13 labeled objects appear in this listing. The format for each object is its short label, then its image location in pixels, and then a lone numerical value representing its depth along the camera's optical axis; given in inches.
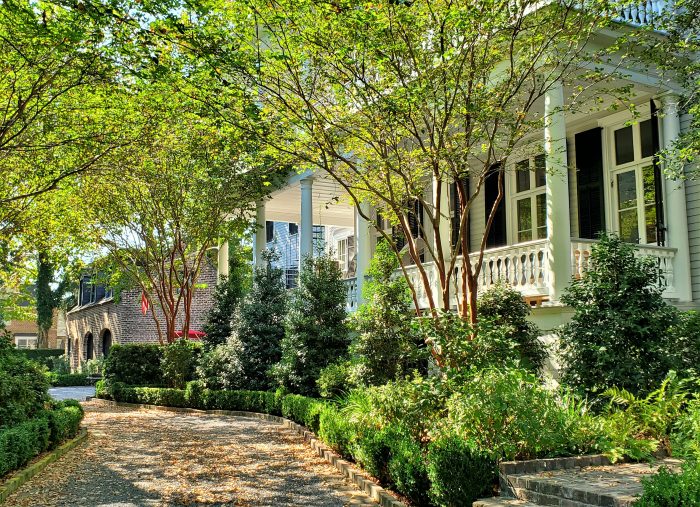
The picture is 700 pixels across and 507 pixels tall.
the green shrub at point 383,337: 461.4
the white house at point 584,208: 464.1
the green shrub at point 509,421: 290.4
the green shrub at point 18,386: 412.5
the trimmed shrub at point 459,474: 261.4
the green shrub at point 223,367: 689.0
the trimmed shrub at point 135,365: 848.9
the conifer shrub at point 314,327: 565.0
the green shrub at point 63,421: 441.7
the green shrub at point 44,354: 1457.9
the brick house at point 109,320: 1334.9
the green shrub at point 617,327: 345.1
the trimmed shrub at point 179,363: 782.5
